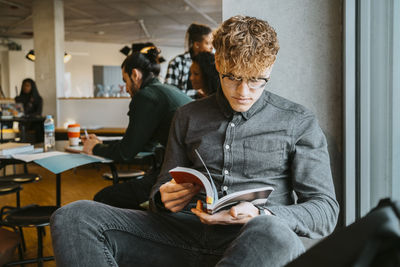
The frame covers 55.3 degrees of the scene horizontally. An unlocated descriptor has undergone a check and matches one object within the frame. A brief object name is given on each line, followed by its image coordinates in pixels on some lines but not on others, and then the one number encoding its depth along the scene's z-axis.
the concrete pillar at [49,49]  6.79
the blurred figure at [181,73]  3.35
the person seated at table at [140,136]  2.03
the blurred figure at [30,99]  6.47
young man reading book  1.08
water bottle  2.43
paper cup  2.39
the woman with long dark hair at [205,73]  2.00
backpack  0.49
